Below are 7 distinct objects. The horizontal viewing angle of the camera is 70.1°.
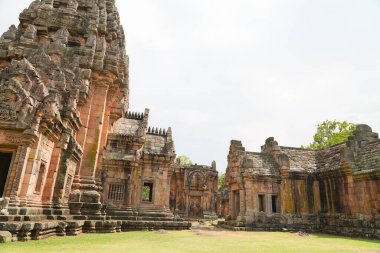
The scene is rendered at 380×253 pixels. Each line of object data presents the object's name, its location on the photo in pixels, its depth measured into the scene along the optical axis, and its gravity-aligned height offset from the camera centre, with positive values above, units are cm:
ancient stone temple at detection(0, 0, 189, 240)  827 +283
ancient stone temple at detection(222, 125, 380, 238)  1593 +173
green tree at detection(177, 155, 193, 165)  6325 +1098
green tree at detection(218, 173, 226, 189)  6263 +663
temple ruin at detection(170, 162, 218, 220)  3328 +175
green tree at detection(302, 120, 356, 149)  3405 +1024
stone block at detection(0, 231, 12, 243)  655 -90
